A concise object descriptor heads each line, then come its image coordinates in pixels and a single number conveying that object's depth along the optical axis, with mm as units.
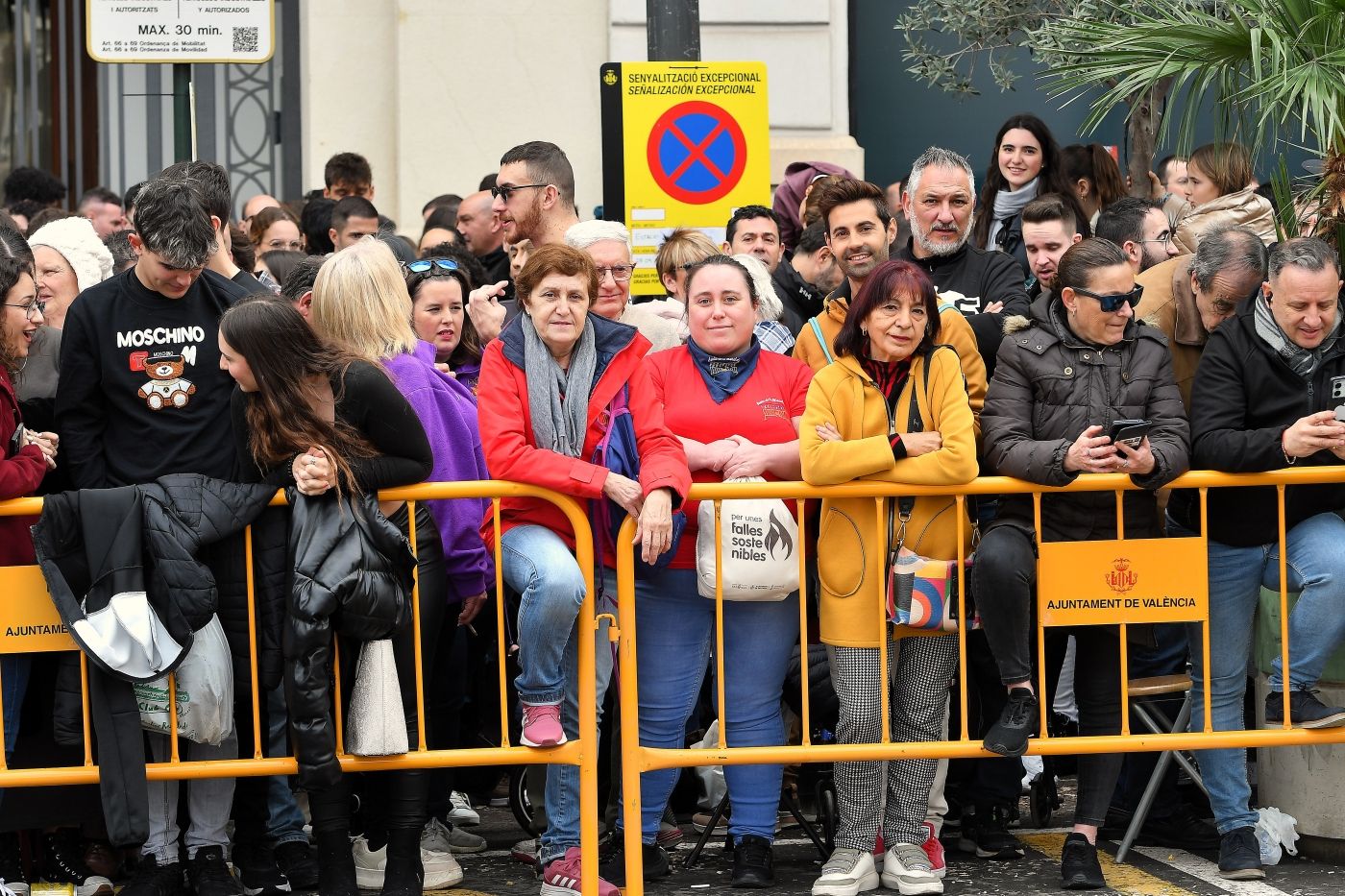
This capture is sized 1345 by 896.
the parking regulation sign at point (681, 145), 16462
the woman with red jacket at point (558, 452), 10744
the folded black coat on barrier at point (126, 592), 10397
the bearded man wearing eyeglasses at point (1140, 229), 14312
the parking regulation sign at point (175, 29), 15928
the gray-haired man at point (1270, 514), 11386
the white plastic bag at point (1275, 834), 11913
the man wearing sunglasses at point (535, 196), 13668
